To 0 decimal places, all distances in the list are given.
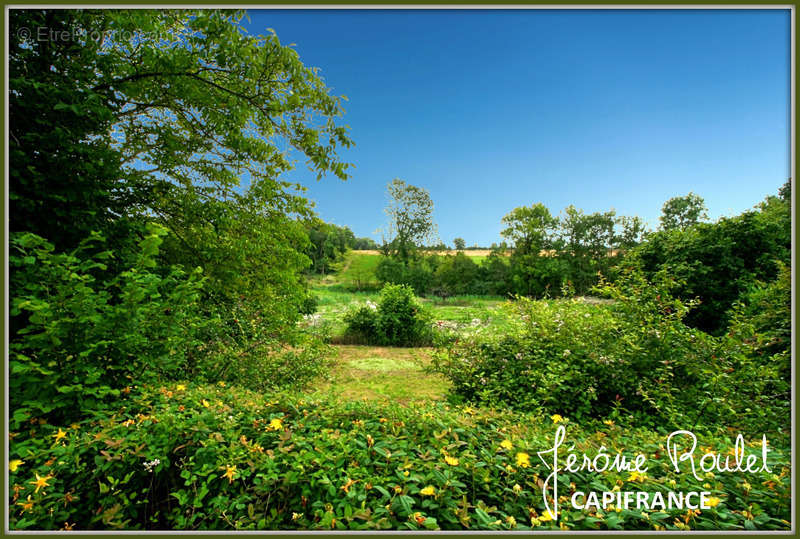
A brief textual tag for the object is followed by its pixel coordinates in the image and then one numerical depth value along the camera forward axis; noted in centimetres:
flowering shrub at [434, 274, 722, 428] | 329
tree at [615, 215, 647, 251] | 2548
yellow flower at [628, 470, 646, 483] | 147
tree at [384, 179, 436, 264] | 2914
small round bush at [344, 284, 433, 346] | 1184
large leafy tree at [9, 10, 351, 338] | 274
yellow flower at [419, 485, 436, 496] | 129
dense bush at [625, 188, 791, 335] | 777
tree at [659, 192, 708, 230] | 2767
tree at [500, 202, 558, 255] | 2577
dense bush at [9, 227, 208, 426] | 186
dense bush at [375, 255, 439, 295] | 2528
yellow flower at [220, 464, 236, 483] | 144
